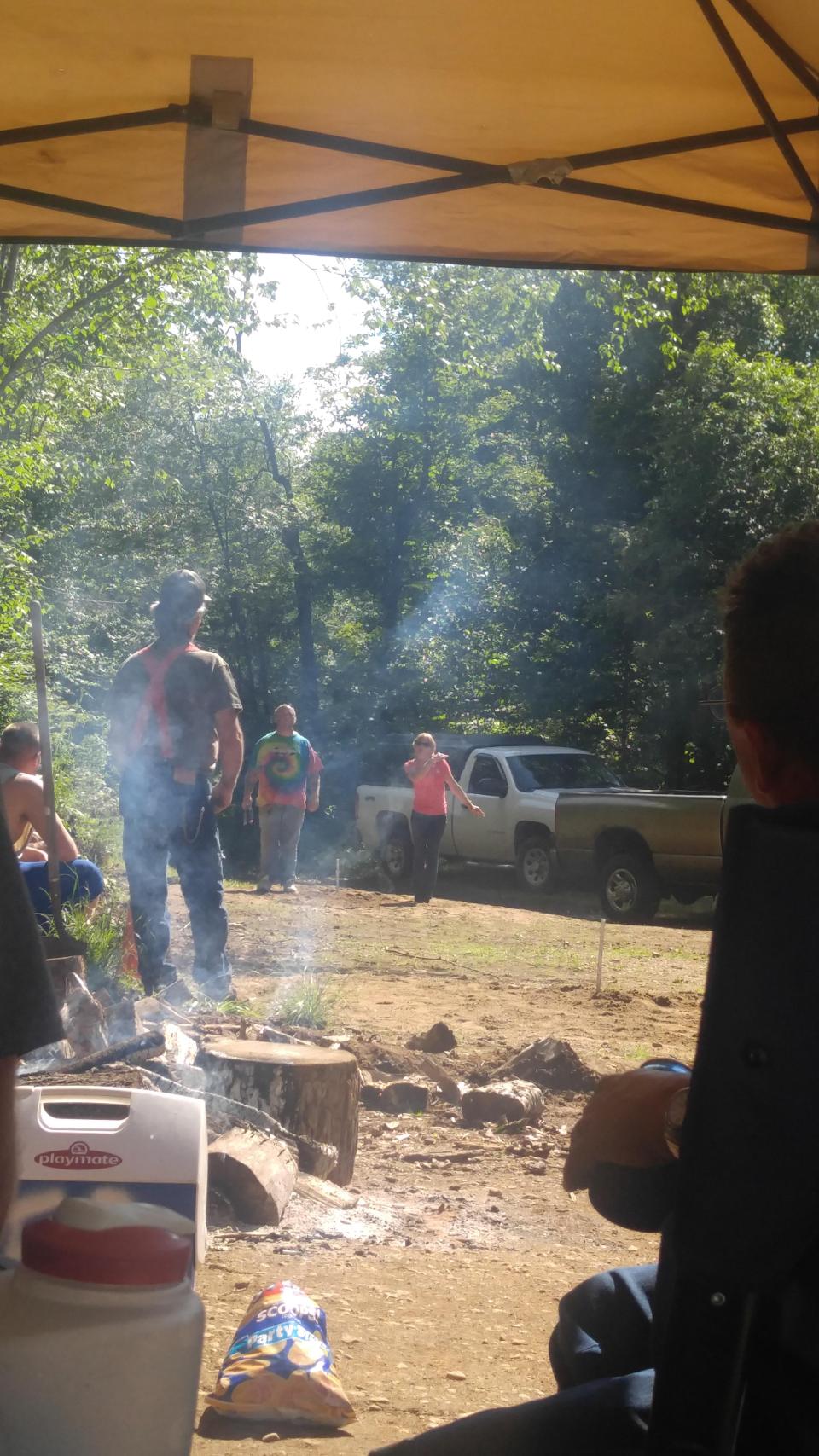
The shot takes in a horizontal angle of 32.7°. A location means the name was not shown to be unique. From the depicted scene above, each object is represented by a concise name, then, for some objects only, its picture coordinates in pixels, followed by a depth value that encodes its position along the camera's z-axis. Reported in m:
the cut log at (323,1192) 4.61
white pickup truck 15.88
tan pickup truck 12.93
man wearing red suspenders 6.27
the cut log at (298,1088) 4.91
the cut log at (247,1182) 4.30
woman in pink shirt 13.88
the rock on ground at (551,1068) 6.42
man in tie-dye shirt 13.13
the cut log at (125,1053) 4.44
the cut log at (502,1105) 5.87
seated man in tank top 5.96
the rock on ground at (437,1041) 7.00
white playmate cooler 2.53
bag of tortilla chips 2.83
